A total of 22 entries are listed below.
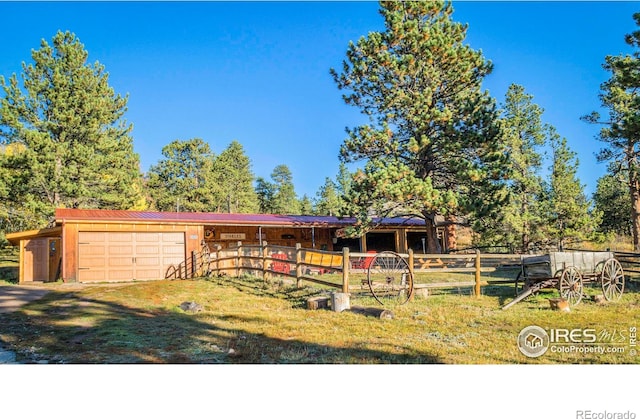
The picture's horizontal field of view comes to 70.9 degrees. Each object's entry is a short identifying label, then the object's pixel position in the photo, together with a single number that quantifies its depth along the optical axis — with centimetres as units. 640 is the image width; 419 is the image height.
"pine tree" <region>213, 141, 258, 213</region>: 3991
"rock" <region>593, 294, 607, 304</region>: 950
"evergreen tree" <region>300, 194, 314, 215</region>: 5422
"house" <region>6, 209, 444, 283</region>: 1620
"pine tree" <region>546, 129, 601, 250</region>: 2170
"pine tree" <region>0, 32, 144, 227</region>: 2048
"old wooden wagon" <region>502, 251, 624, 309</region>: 932
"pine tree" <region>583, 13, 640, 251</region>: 1844
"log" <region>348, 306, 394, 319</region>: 809
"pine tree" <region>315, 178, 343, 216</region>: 4708
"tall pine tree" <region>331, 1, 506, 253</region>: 1706
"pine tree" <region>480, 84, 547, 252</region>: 2242
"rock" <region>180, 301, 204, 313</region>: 942
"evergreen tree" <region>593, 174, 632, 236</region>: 2744
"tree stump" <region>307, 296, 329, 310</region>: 925
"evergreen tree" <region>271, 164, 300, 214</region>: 4997
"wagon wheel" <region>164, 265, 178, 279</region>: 1758
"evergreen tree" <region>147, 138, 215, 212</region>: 3472
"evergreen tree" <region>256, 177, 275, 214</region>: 5084
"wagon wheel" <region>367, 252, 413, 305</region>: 998
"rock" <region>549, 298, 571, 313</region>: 863
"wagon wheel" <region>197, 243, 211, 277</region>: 1744
